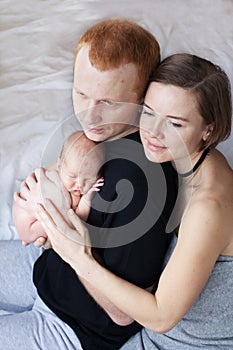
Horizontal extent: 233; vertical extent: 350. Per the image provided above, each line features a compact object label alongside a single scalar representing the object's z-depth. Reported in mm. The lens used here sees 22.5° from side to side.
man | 964
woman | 945
